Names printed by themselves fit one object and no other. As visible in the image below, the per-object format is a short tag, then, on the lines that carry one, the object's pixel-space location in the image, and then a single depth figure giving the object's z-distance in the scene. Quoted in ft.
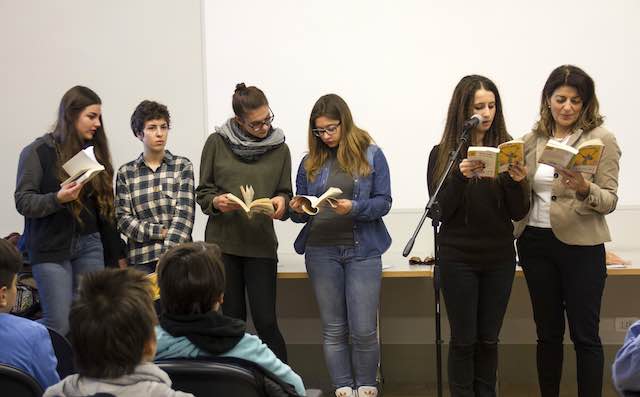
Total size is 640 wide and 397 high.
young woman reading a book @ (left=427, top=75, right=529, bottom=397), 10.46
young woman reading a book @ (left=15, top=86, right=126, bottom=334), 11.21
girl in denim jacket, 11.68
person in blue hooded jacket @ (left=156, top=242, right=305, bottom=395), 6.49
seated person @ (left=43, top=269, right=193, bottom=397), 5.49
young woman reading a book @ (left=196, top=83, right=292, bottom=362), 11.76
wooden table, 12.14
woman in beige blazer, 10.30
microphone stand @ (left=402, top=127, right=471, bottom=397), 9.59
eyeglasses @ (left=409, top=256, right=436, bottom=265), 13.57
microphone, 9.82
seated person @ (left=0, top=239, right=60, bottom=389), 6.81
